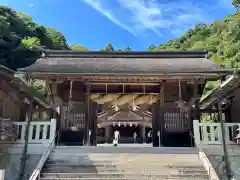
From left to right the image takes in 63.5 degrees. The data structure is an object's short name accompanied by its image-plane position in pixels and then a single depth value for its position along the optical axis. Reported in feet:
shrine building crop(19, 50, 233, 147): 28.71
